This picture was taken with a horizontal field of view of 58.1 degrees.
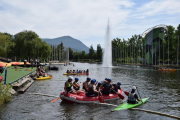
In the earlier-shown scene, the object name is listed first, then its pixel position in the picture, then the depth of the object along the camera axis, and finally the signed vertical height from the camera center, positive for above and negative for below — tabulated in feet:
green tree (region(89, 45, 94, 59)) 626.03 +33.29
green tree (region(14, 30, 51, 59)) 204.95 +20.68
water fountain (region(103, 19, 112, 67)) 269.23 +14.36
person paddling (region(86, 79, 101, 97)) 47.01 -8.67
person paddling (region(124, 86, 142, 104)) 44.98 -10.24
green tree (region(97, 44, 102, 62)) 542.12 +27.29
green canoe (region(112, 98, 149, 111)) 42.74 -12.28
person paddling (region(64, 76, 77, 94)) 46.81 -7.13
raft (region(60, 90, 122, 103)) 46.91 -11.00
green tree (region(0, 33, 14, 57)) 215.10 +20.99
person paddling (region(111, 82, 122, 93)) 54.33 -9.22
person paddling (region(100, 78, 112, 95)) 49.80 -8.42
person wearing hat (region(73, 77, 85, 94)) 51.01 -8.34
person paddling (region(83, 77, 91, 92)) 52.37 -8.26
